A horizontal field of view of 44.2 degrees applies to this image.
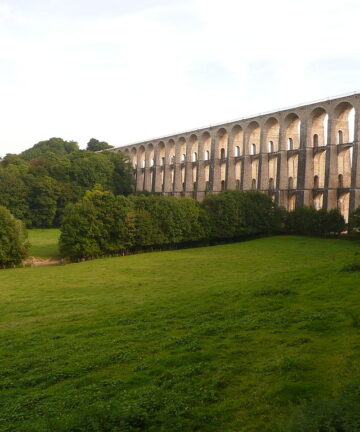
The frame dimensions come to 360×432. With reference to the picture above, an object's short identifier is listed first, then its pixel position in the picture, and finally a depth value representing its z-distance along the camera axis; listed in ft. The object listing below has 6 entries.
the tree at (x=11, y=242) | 126.72
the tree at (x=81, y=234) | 138.21
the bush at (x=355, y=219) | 142.00
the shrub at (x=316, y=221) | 158.30
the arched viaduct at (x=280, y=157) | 164.96
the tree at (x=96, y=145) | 408.67
